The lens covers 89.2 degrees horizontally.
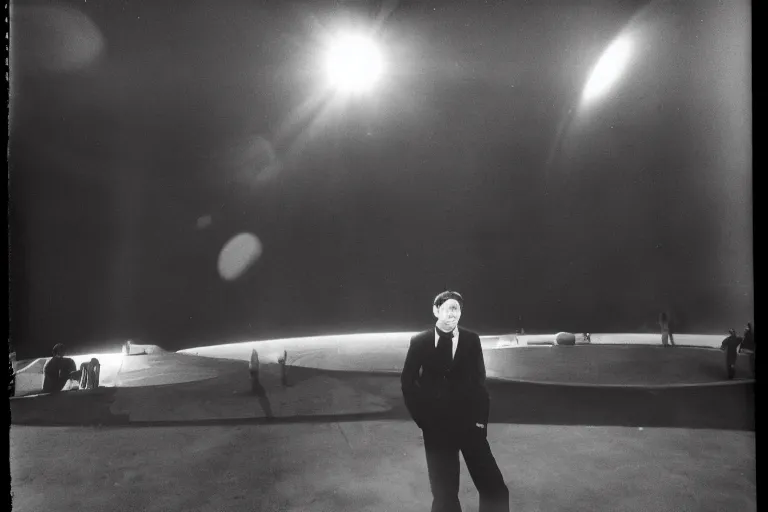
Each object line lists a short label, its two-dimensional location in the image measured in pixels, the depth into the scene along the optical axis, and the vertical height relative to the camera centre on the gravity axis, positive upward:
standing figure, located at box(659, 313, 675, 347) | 7.27 -1.39
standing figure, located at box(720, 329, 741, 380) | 6.03 -1.50
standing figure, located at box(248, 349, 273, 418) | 5.90 -1.85
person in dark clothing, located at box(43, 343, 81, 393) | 5.60 -1.56
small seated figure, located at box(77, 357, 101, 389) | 5.86 -1.68
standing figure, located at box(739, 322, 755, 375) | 5.65 -1.27
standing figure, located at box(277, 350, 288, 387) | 6.35 -1.80
